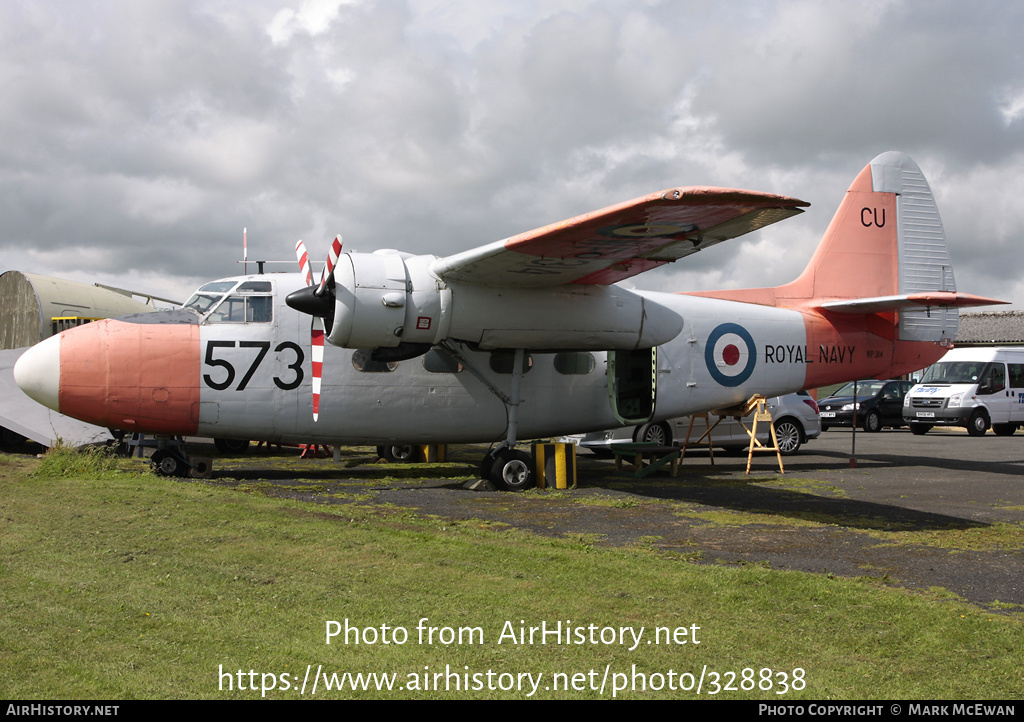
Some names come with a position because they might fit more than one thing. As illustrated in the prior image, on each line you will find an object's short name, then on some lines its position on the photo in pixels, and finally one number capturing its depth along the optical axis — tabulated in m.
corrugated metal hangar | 23.72
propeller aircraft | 9.63
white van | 24.80
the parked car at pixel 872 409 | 28.42
